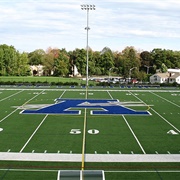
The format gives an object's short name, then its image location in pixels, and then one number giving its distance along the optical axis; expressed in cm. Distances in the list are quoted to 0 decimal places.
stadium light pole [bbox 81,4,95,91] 4978
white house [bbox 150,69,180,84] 8300
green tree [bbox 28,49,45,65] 12488
